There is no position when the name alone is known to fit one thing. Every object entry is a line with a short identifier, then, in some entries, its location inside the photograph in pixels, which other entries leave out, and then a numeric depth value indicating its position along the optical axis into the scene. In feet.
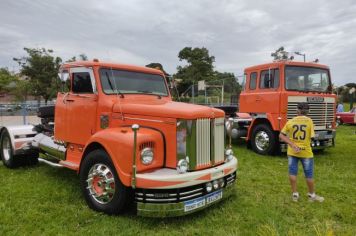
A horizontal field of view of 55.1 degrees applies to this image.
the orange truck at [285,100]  31.22
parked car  66.89
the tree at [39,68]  91.91
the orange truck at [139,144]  14.43
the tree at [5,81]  110.63
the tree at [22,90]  97.62
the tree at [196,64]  117.60
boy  18.49
